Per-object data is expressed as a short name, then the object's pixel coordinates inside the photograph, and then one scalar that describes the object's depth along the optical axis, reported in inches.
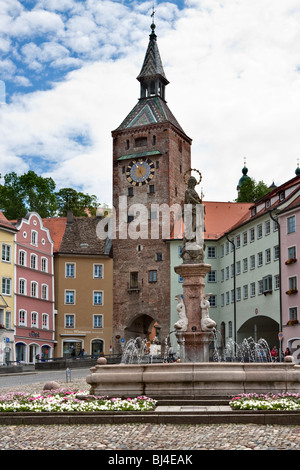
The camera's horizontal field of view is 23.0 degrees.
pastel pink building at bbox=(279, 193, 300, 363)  2074.3
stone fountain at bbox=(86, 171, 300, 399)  700.7
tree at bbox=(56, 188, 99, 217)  3472.0
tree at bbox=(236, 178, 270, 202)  3280.0
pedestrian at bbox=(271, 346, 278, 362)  1833.2
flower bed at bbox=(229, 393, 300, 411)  607.2
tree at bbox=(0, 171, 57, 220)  3159.5
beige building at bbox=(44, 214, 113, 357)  2807.6
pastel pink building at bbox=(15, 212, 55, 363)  2487.7
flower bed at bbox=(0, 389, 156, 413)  624.4
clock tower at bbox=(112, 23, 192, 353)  2920.8
